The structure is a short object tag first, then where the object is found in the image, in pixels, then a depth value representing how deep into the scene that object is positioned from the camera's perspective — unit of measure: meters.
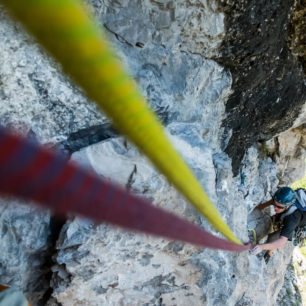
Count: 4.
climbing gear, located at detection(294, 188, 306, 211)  2.69
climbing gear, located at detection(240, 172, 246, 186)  2.62
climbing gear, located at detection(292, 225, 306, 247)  3.00
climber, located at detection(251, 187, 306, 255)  2.56
